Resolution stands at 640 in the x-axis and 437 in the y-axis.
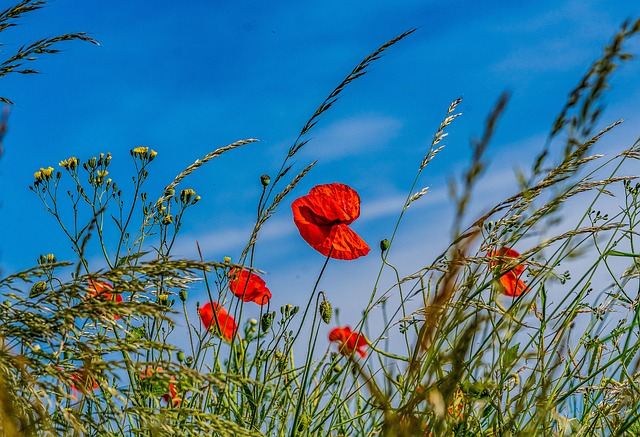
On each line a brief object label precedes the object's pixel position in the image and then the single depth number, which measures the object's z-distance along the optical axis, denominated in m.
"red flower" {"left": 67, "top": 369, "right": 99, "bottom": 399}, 1.25
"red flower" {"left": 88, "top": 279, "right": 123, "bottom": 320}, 1.44
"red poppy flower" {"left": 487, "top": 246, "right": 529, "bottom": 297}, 2.08
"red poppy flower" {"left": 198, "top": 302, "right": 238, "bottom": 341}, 2.67
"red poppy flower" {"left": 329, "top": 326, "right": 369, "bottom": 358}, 2.67
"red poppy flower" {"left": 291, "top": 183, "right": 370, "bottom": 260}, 2.96
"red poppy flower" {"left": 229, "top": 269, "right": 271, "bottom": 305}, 2.68
